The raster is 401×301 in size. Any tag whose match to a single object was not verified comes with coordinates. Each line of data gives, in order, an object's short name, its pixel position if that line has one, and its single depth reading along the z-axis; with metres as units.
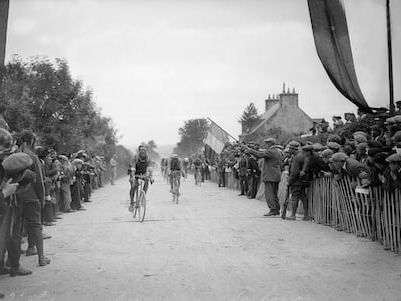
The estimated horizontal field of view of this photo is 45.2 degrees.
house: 57.50
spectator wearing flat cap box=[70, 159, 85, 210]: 16.10
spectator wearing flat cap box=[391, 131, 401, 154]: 7.88
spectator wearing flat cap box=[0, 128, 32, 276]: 5.88
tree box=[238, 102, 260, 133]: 65.79
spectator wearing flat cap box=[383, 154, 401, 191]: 7.52
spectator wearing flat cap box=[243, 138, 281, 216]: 13.56
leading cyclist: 13.27
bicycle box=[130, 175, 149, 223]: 12.50
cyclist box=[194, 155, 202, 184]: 32.46
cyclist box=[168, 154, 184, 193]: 18.56
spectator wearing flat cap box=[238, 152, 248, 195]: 21.16
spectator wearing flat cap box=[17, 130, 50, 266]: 7.16
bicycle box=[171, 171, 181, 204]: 18.08
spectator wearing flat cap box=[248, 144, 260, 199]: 19.80
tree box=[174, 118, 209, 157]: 94.88
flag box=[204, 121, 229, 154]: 27.72
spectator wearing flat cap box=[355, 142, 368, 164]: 9.84
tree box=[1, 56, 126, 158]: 24.84
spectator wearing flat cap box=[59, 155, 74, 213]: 14.35
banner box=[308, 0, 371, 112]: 7.51
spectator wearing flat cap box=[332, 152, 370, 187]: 9.02
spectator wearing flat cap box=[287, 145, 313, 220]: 12.21
